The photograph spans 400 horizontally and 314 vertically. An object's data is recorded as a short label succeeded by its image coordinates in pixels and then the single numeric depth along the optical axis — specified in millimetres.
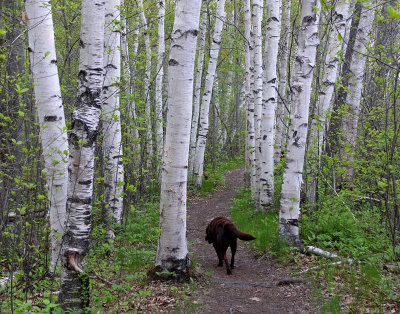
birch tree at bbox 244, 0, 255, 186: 11773
